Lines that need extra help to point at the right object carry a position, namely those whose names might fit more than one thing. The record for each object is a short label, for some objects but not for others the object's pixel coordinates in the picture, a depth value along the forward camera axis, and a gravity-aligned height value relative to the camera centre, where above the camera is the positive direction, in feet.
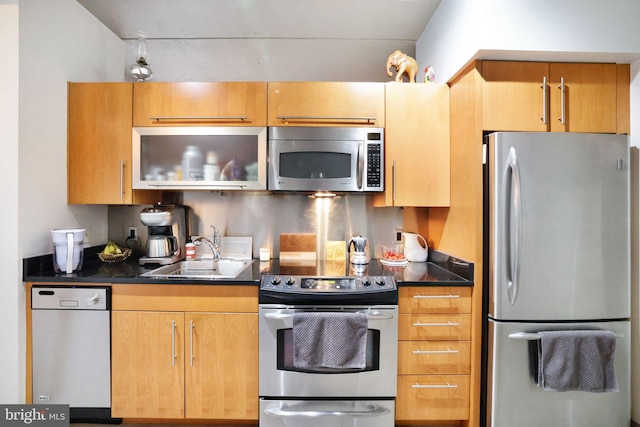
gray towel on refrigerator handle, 5.31 -2.47
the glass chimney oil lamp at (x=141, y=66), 7.32 +3.34
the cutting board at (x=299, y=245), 8.23 -0.86
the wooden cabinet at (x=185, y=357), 5.91 -2.70
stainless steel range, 5.72 -2.86
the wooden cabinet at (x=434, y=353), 5.90 -2.60
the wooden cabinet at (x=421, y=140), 6.91 +1.56
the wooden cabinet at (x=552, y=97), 5.82 +2.10
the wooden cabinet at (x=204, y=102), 6.86 +2.35
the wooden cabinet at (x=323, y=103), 6.86 +2.34
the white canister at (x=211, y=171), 6.99 +0.88
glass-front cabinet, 6.91 +1.14
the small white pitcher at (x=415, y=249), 7.77 -0.91
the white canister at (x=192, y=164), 7.00 +1.03
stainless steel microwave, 6.85 +1.13
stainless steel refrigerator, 5.43 -0.83
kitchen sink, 7.01 -1.31
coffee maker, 7.39 -0.53
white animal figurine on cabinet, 7.20 +3.33
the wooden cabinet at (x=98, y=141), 6.93 +1.52
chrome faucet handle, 8.08 -0.65
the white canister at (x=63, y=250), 6.26 -0.77
